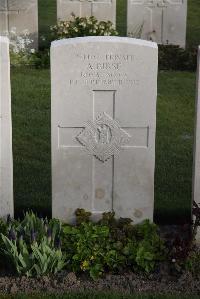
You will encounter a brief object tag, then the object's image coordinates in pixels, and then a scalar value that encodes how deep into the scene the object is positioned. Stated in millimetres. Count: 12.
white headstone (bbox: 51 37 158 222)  5617
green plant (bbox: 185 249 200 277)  5527
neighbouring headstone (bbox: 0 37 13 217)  5559
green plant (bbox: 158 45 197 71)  12569
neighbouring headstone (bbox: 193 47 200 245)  5691
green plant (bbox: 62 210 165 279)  5449
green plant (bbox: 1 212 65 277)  5234
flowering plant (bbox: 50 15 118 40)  12867
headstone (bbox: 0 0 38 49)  13070
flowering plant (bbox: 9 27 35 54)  12672
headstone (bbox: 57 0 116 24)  13422
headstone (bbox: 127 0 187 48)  13594
